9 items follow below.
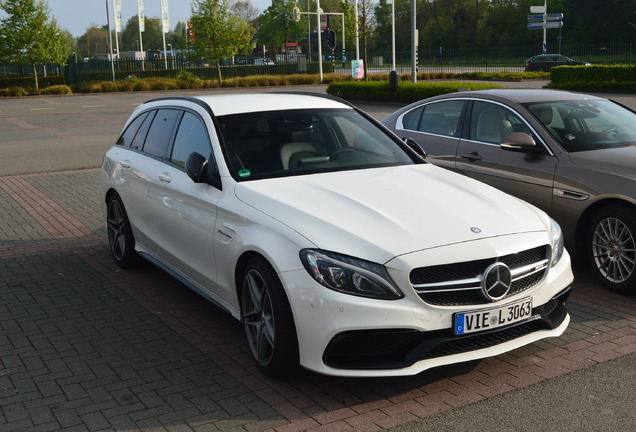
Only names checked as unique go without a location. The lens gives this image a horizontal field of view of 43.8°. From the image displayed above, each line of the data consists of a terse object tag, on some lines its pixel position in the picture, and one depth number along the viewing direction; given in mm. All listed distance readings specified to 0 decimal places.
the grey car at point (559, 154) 6324
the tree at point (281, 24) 109125
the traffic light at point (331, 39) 45969
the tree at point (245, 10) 123000
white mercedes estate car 4266
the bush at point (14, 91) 42594
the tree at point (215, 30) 49906
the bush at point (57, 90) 43919
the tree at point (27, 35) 45156
